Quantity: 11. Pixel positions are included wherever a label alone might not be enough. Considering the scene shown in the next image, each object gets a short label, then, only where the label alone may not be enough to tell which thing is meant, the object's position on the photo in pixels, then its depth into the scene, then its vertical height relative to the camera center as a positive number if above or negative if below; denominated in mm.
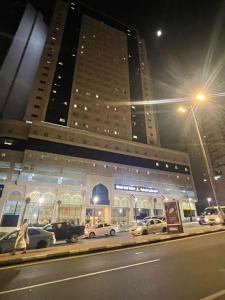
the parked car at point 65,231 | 17131 -36
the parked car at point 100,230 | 23016 +57
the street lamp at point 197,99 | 16109 +10907
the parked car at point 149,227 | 19411 +335
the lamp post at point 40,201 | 38431 +5694
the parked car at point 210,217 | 22164 +1521
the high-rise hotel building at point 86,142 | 40906 +22301
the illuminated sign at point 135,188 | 48656 +10552
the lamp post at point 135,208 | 48172 +5273
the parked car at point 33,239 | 11547 -530
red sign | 15385 +1056
